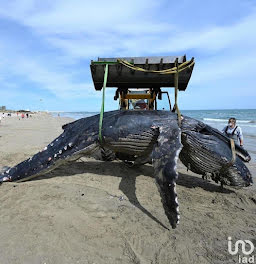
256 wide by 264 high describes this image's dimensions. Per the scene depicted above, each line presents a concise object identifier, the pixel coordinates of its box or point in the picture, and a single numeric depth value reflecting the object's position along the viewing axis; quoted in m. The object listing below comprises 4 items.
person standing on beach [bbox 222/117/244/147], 7.92
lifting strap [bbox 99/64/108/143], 5.09
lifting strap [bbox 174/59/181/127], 4.89
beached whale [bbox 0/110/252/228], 5.09
